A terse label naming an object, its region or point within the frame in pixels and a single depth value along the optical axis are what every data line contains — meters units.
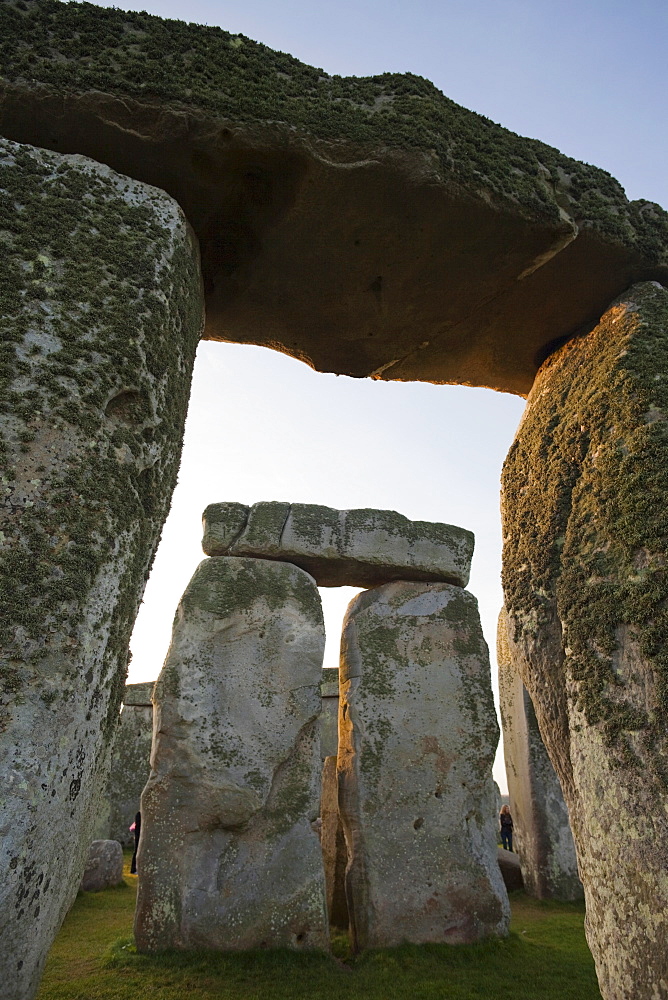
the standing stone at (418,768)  5.39
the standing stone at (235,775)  4.89
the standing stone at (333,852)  6.18
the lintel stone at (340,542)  6.10
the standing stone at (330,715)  10.34
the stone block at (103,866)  7.03
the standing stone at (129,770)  9.78
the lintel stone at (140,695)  10.37
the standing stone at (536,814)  7.17
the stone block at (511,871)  7.55
